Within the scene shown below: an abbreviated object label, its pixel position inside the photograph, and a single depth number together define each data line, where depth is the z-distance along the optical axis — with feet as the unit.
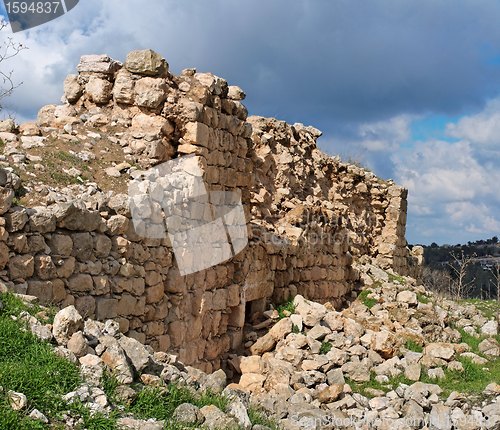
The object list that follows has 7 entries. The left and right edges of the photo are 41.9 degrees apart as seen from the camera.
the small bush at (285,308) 34.24
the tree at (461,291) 54.60
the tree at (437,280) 76.07
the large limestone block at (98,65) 28.43
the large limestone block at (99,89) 28.30
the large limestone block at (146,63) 27.81
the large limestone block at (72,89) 28.91
